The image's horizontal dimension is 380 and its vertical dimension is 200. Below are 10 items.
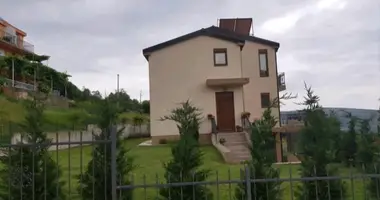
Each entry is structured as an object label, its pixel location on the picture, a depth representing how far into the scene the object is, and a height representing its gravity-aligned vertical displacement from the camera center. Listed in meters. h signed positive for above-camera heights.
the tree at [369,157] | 6.11 -0.51
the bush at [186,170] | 5.58 -0.54
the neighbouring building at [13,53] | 28.59 +7.41
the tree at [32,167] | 5.36 -0.43
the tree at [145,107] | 38.80 +2.30
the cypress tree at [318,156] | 5.80 -0.41
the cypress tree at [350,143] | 12.59 -0.54
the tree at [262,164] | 5.68 -0.49
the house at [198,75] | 22.66 +2.98
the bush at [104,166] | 5.52 -0.46
